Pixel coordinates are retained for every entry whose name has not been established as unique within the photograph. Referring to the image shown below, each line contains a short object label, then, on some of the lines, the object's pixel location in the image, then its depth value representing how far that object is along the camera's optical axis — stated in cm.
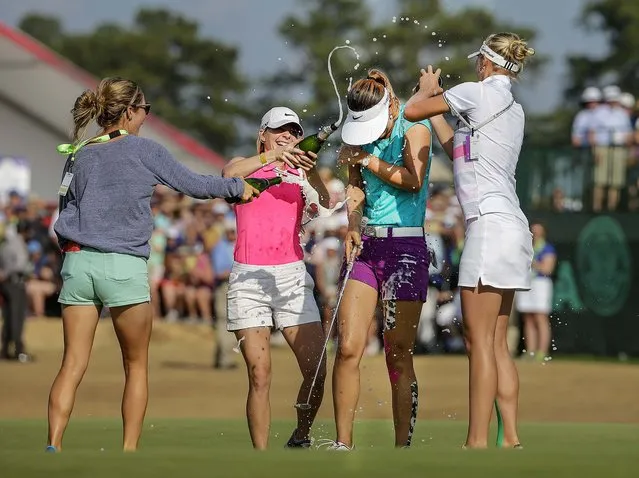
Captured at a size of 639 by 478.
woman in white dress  1762
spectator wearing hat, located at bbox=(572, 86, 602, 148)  4625
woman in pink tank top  1939
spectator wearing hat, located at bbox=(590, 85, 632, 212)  4531
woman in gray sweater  1731
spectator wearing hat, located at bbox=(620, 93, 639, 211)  4491
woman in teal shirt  1850
